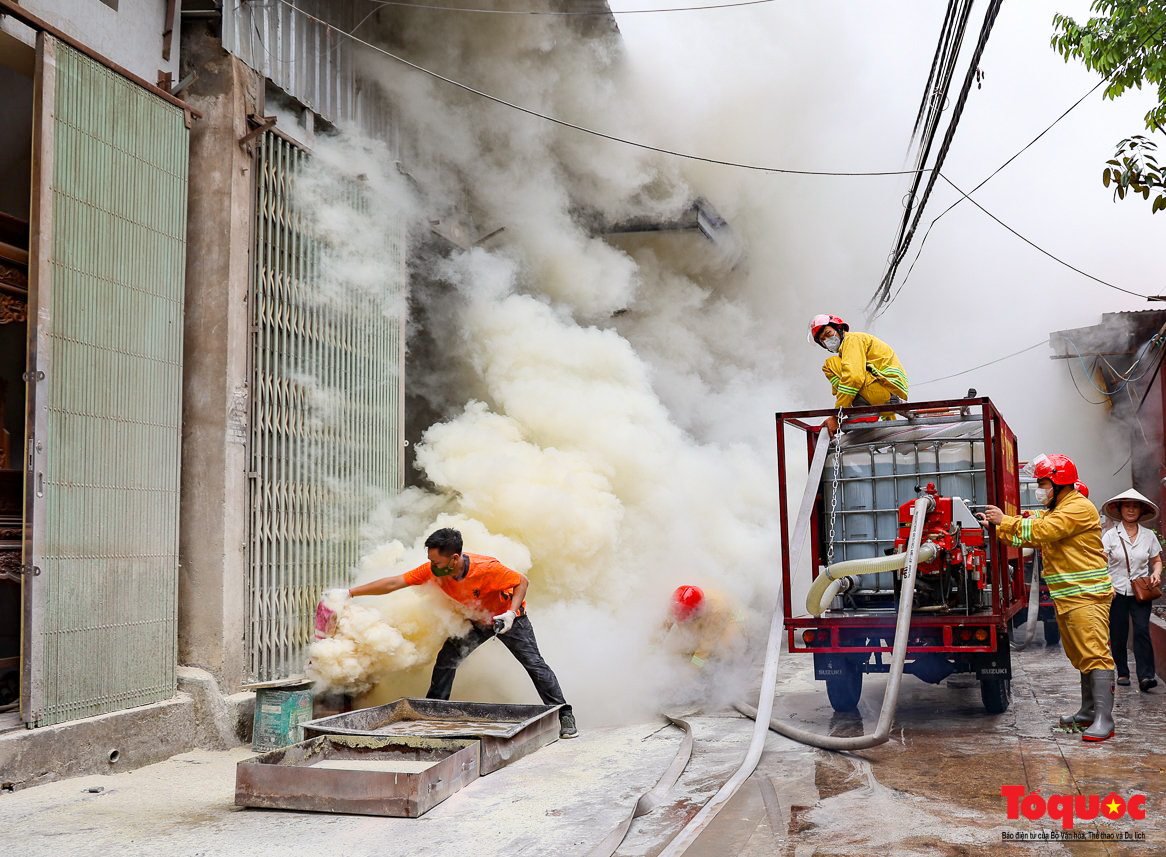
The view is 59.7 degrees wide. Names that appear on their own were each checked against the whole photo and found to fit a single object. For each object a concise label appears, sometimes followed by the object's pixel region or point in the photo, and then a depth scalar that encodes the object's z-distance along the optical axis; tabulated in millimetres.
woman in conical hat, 8719
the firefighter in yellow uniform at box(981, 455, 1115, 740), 6680
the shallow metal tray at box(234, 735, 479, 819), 5285
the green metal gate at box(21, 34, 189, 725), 6301
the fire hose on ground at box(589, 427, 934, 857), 5641
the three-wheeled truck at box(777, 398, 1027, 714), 7305
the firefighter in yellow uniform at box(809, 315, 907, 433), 7906
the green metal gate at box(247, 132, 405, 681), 8062
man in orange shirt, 7379
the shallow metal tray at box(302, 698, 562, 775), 6238
